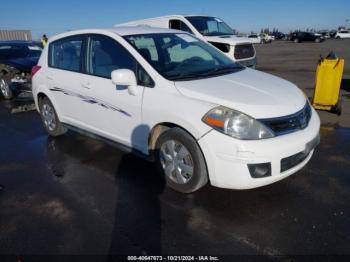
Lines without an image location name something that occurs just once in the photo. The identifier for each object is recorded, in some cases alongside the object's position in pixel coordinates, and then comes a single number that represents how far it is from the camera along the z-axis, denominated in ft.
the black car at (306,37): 147.54
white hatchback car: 9.53
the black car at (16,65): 27.53
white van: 31.45
